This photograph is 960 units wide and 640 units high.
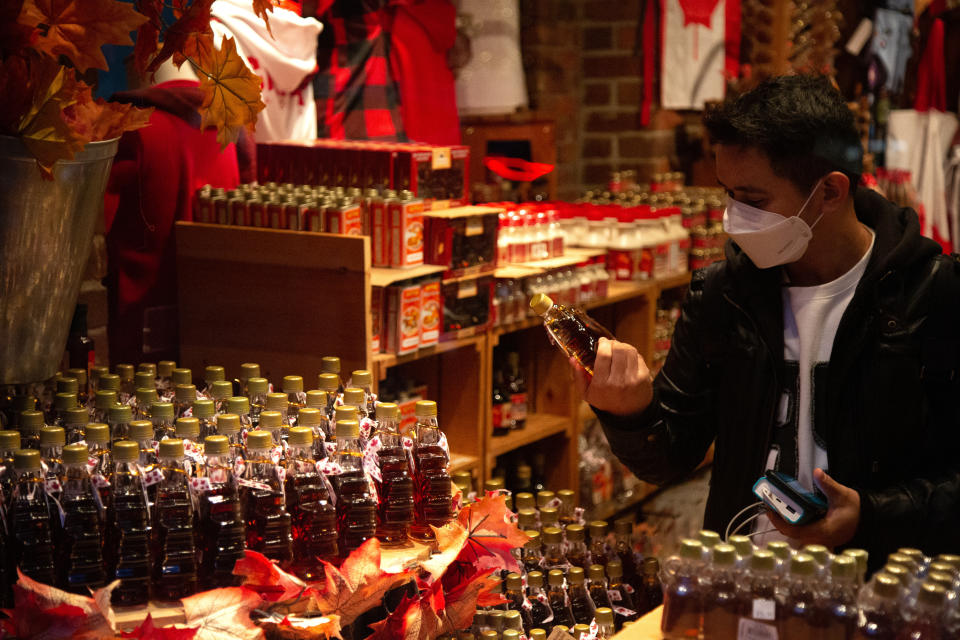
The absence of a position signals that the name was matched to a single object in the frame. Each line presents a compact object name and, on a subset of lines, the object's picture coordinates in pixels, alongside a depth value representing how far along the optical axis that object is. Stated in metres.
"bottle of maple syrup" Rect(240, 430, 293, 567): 1.63
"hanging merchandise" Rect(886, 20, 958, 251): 7.48
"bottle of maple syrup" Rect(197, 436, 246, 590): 1.58
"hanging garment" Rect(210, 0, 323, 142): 3.40
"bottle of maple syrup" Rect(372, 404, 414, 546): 1.80
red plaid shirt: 4.11
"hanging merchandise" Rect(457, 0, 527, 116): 4.54
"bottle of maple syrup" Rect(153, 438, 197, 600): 1.55
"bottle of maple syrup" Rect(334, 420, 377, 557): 1.71
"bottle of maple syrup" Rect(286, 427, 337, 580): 1.67
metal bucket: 1.51
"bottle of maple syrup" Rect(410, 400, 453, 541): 1.86
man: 2.07
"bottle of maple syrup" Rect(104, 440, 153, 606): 1.54
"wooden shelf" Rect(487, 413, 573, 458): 3.62
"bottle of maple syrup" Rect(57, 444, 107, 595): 1.52
